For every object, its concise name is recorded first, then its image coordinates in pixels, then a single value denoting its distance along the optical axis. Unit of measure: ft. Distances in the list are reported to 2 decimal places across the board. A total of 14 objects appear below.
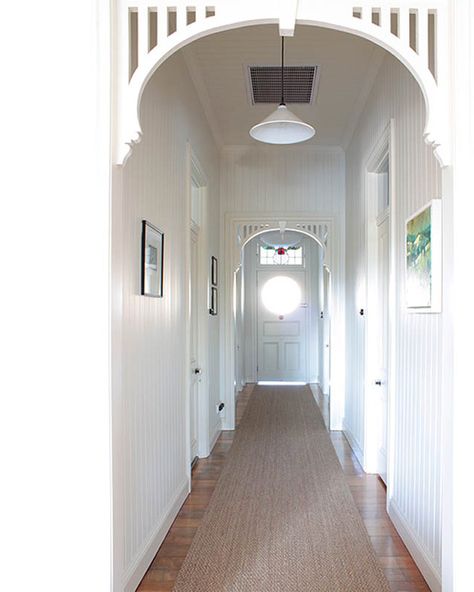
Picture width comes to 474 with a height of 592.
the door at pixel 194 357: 16.49
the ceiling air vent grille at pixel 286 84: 15.06
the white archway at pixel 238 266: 21.57
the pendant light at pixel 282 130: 11.58
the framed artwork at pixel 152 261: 9.74
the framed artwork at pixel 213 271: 19.64
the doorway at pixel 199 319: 16.89
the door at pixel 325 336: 30.07
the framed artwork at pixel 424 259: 8.97
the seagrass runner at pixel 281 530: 9.40
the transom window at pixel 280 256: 37.45
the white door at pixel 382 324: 14.97
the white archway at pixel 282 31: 6.77
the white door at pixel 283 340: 36.73
